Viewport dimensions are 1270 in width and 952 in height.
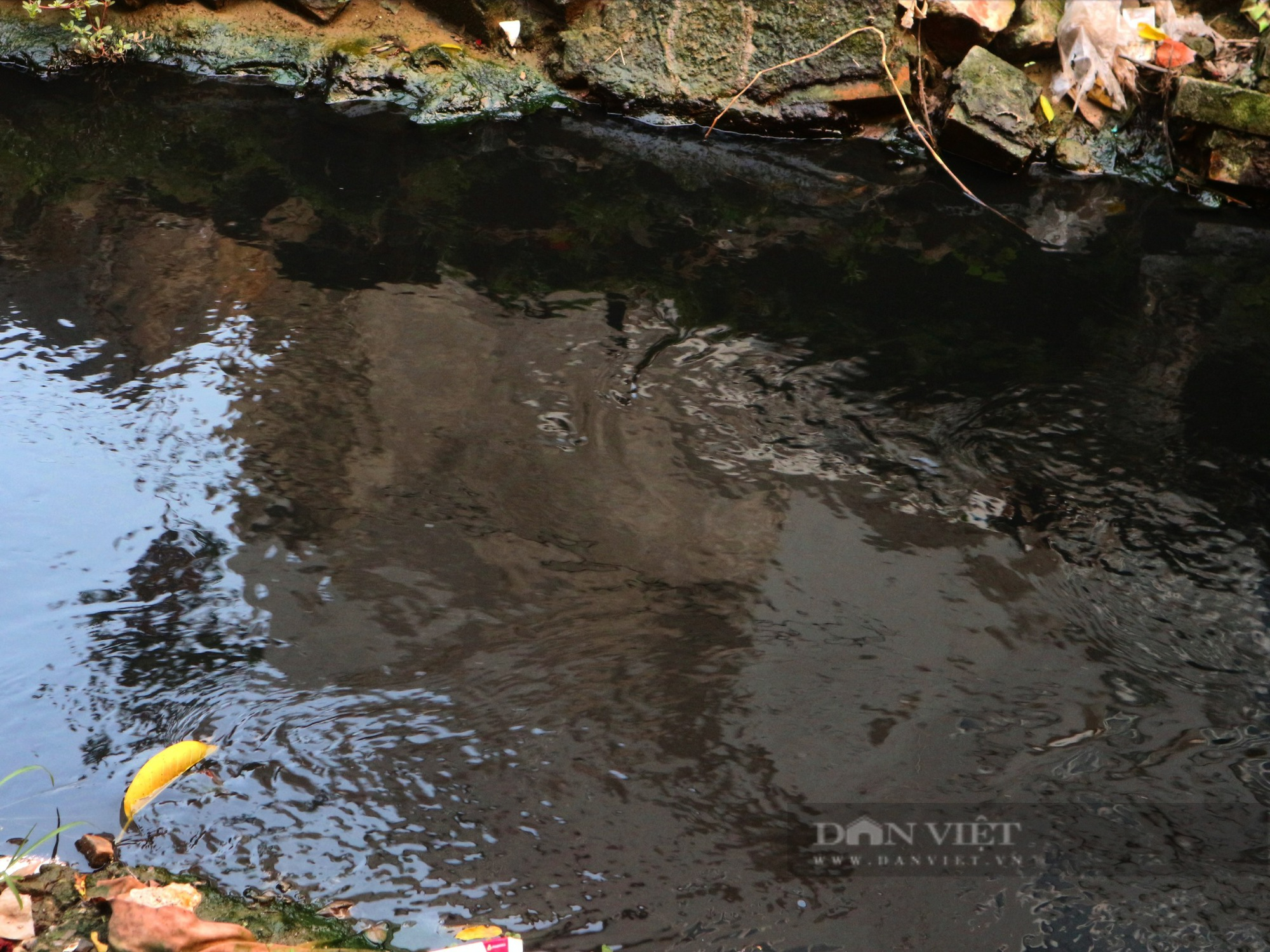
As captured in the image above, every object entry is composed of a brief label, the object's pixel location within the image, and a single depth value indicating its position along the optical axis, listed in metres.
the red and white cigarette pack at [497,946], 1.72
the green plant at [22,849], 1.68
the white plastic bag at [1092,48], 5.36
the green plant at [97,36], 5.55
